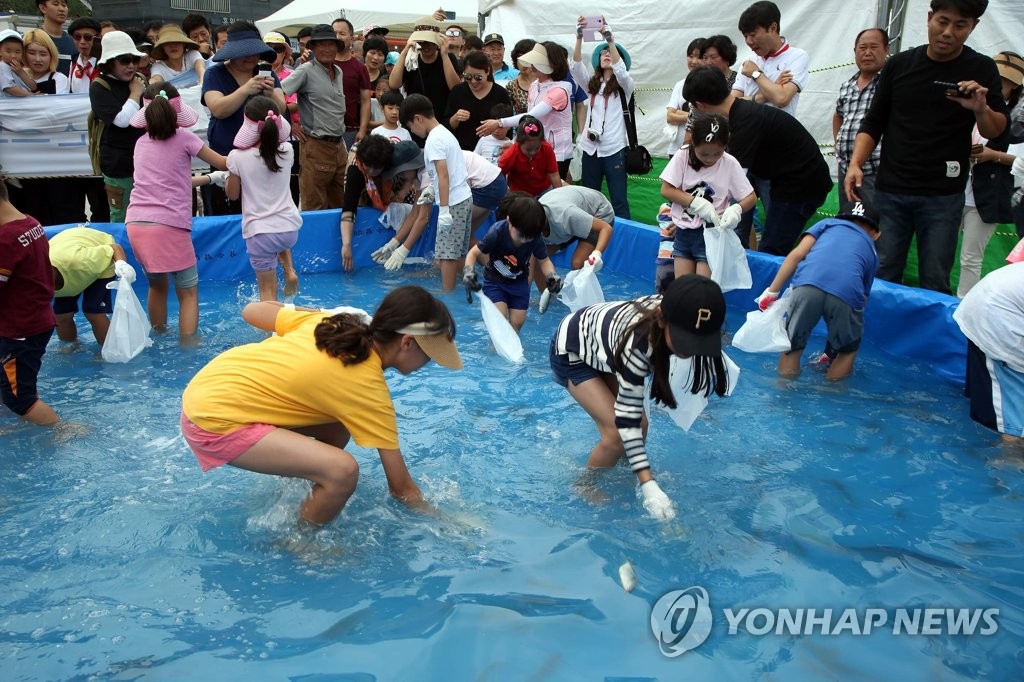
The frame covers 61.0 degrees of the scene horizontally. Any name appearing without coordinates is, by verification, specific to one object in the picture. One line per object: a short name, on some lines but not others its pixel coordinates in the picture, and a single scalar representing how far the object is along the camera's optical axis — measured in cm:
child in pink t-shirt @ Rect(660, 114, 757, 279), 534
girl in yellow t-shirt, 303
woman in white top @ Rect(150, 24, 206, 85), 778
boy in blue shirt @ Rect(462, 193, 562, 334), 518
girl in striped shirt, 293
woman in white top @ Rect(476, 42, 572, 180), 761
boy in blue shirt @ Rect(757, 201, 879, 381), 471
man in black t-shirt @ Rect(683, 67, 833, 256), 552
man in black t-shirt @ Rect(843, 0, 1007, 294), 483
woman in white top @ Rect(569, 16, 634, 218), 754
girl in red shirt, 684
